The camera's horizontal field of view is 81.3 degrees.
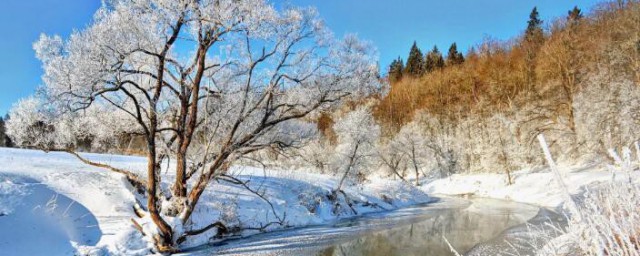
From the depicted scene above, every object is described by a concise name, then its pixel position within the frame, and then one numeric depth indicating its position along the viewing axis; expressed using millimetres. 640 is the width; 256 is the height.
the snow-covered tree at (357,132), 23891
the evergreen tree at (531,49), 39906
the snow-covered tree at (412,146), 44031
